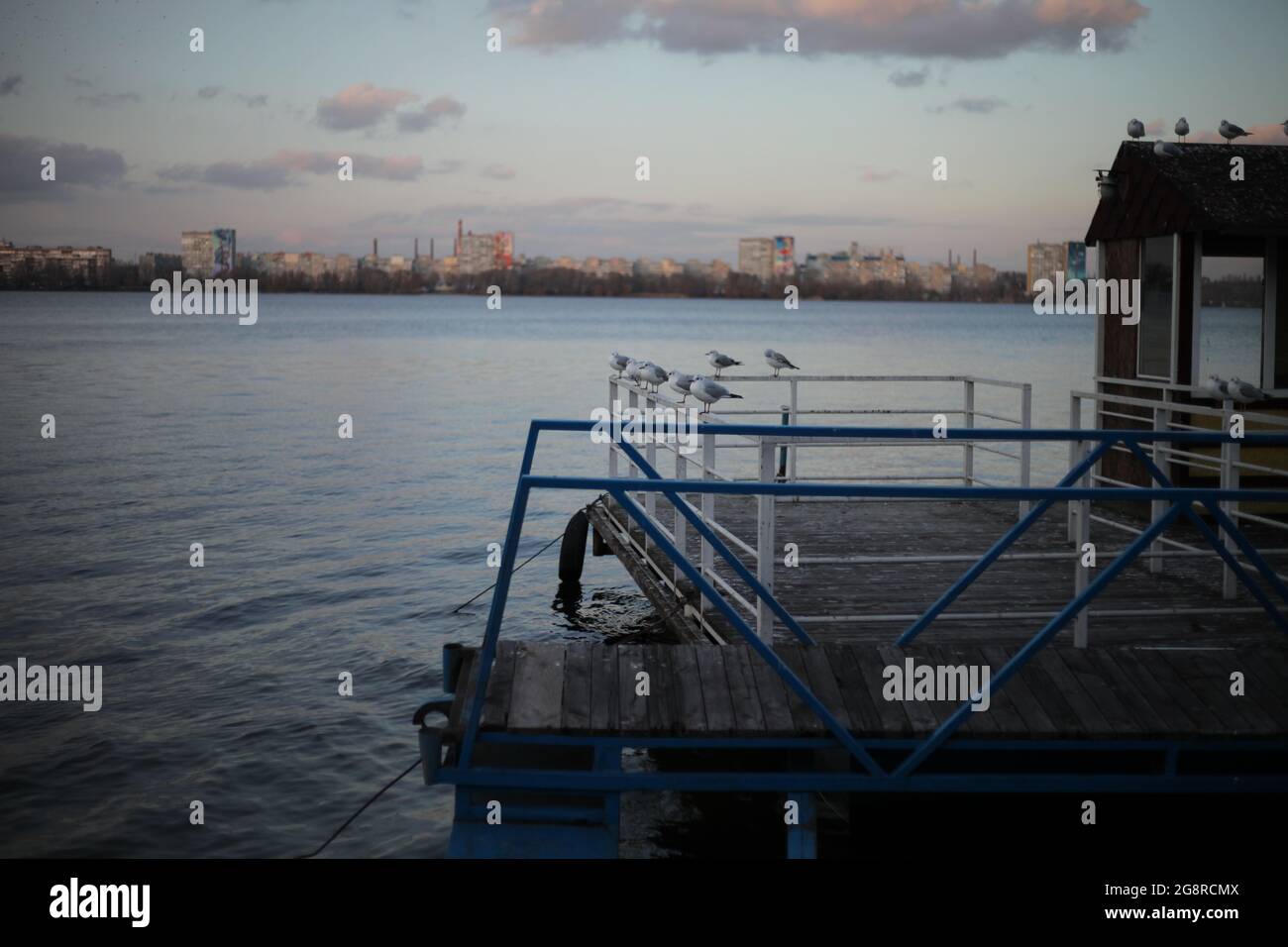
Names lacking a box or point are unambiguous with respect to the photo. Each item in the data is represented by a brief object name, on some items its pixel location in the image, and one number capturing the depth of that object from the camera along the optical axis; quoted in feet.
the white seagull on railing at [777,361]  52.39
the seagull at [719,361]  51.37
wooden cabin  43.78
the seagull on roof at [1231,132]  49.13
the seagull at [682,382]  38.11
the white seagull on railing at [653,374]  40.75
